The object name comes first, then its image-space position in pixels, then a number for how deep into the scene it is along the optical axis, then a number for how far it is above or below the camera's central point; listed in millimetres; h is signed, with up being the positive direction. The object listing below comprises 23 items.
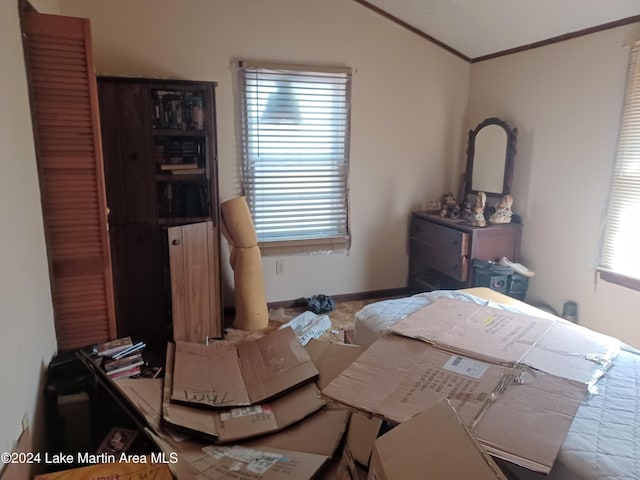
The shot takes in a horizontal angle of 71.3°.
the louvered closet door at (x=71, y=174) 1882 -44
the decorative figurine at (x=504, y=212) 3457 -336
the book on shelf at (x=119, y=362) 1952 -865
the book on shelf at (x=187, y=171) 2994 -39
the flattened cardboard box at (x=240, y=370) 1428 -700
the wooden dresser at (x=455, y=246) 3379 -607
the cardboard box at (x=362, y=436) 1201 -750
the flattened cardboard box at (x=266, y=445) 1153 -784
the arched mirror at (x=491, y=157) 3562 +93
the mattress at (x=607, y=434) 1096 -699
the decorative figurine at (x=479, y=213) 3400 -339
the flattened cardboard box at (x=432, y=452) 815 -542
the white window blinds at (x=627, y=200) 2686 -188
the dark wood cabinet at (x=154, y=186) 2852 -138
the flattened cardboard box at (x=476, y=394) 1055 -599
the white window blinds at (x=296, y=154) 3479 +102
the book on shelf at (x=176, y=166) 2969 -6
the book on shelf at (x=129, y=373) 1899 -890
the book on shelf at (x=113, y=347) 2027 -836
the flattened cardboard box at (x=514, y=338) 1397 -581
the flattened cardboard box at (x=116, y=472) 1225 -858
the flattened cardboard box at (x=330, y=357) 1527 -675
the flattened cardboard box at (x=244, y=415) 1300 -753
